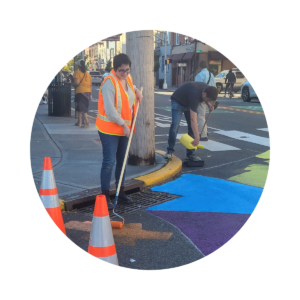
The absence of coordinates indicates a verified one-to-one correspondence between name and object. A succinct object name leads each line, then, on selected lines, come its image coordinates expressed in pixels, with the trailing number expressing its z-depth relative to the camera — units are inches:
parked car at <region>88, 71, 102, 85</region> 1164.5
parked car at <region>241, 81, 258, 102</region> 785.7
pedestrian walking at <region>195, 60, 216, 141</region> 327.0
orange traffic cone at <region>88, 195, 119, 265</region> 115.3
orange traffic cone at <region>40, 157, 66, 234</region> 145.1
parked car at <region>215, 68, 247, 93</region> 1061.1
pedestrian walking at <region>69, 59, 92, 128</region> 386.0
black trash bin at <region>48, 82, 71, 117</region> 493.7
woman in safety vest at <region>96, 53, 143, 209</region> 154.5
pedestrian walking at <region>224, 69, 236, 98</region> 997.2
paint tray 250.3
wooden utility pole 219.1
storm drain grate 168.6
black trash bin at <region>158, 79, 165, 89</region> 1289.4
